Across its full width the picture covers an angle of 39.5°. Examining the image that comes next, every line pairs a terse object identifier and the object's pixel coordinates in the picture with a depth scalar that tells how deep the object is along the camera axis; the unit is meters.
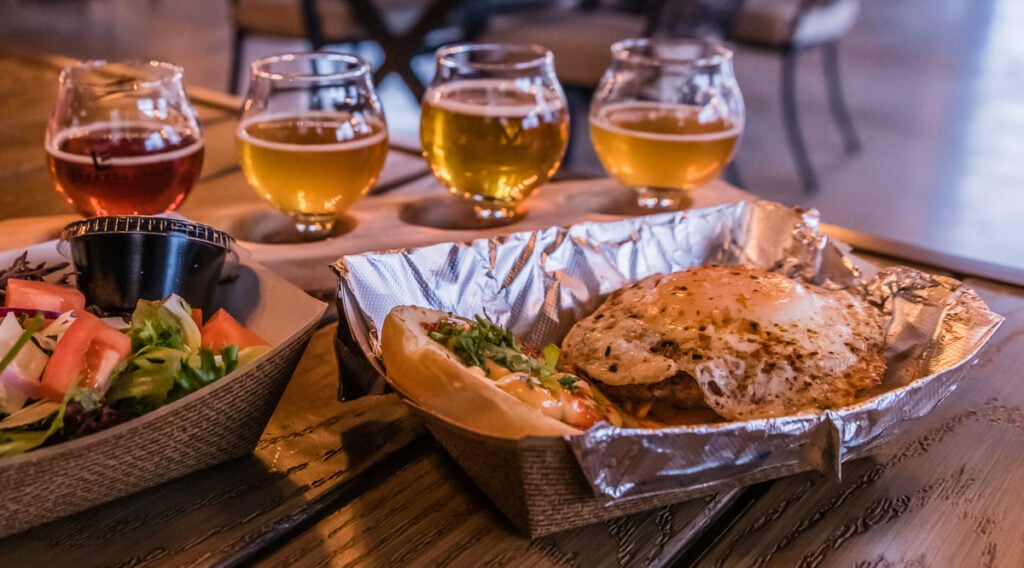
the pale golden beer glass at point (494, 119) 0.65
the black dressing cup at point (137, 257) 0.52
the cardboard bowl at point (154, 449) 0.45
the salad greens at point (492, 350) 0.50
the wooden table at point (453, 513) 0.47
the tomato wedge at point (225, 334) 0.51
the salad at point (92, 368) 0.46
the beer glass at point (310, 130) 0.62
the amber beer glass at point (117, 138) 0.62
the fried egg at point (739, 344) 0.52
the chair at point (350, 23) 1.55
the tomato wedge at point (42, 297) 0.51
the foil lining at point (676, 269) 0.46
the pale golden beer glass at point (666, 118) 0.68
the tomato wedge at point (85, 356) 0.47
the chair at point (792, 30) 1.62
